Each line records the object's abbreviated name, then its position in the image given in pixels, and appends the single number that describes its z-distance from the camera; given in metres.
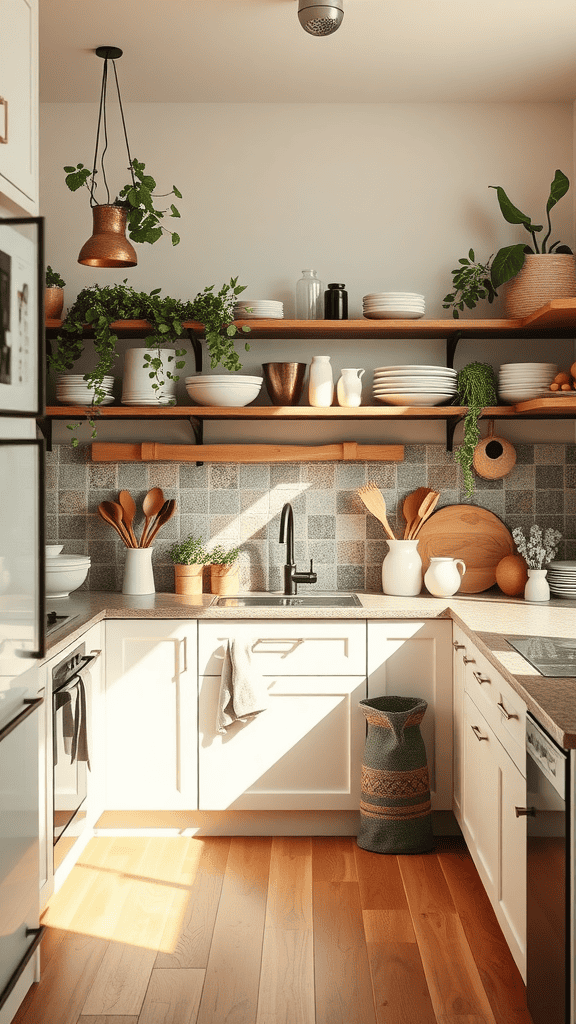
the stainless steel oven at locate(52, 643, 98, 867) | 2.68
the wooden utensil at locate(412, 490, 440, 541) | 3.62
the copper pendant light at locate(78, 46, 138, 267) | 3.05
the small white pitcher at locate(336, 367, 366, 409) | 3.48
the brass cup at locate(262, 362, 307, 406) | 3.49
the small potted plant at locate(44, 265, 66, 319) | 3.52
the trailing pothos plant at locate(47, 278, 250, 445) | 3.39
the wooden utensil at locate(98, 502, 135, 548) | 3.59
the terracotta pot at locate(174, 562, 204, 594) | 3.58
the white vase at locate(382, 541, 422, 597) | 3.53
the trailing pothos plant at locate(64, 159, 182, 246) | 3.15
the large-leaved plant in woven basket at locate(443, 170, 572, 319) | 3.48
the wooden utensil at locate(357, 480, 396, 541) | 3.66
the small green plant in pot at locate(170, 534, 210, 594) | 3.59
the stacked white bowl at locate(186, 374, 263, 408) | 3.43
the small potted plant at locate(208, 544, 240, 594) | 3.59
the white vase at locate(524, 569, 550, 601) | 3.38
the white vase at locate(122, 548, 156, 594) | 3.52
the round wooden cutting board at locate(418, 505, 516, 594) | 3.67
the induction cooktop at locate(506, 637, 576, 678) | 2.17
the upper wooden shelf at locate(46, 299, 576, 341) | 3.41
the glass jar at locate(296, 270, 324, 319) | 3.55
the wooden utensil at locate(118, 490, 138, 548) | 3.68
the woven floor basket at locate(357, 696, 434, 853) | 3.07
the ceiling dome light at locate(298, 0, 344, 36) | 2.70
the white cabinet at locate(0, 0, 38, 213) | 2.09
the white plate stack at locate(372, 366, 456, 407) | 3.43
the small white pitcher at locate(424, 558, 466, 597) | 3.44
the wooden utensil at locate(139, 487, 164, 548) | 3.67
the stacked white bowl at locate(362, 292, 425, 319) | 3.43
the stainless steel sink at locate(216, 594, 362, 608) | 3.30
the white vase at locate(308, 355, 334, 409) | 3.48
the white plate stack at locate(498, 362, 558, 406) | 3.43
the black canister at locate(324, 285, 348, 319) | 3.51
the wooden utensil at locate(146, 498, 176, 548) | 3.63
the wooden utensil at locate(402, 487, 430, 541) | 3.68
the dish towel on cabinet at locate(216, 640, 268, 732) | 3.13
